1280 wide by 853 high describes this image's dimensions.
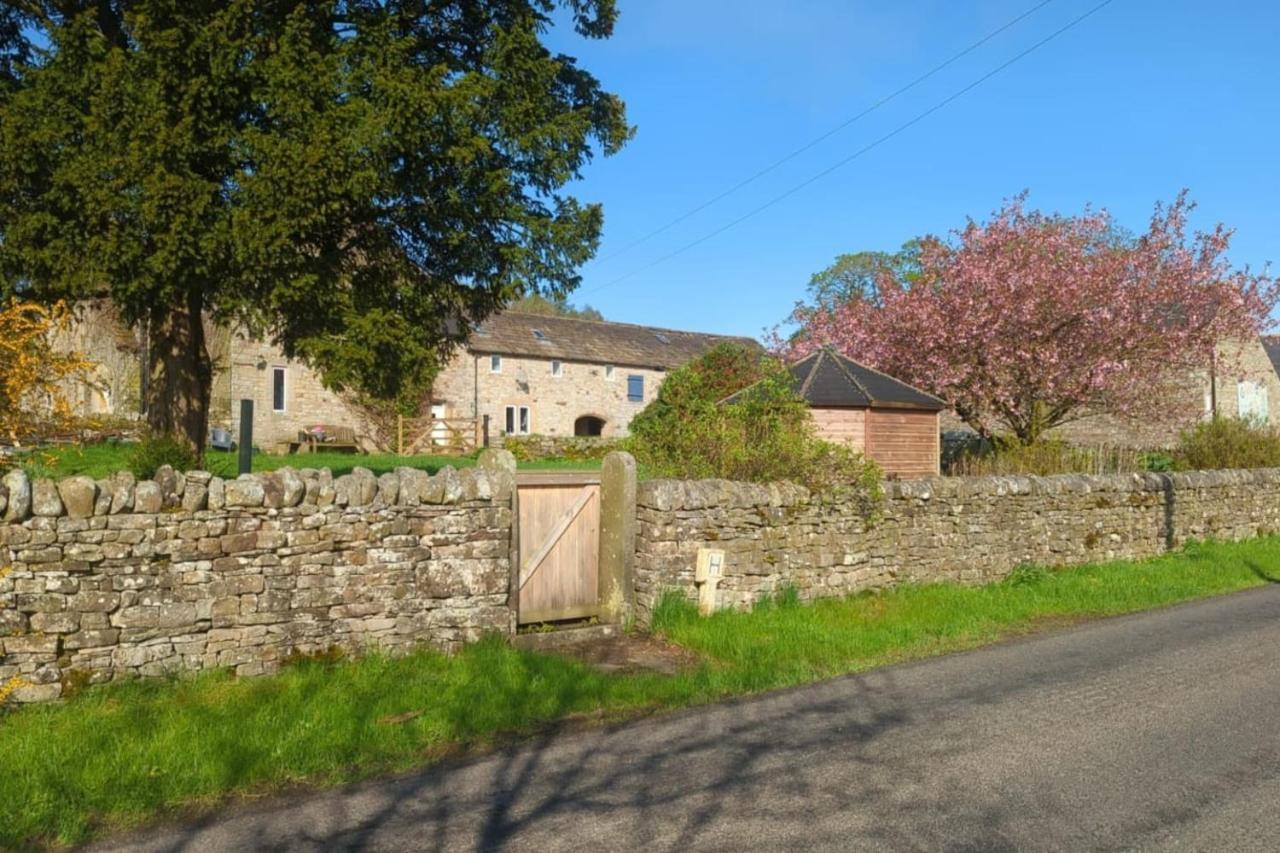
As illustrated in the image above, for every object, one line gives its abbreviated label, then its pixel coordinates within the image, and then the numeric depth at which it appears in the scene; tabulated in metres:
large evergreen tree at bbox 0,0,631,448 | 9.67
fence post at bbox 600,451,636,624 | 9.01
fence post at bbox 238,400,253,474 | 10.23
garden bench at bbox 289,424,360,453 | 34.94
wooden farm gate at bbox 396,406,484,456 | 36.91
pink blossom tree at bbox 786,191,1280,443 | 19.41
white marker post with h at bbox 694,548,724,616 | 8.94
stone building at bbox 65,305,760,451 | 34.53
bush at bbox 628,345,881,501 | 10.16
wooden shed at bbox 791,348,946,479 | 16.67
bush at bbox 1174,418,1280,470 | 17.92
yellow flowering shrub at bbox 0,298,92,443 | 6.24
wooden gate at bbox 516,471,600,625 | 8.59
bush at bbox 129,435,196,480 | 10.08
